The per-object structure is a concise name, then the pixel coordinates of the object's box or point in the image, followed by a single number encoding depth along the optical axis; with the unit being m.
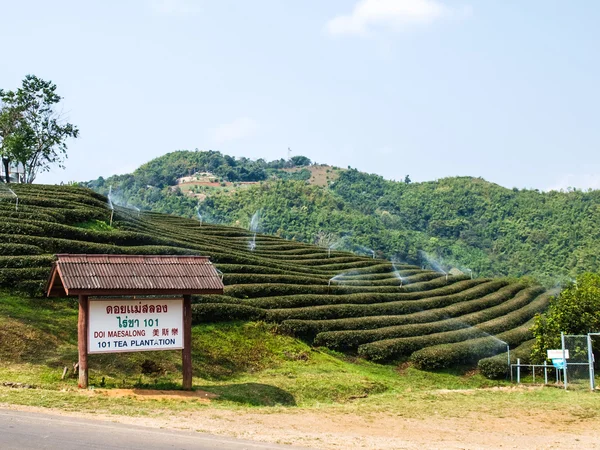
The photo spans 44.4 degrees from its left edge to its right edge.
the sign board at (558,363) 26.75
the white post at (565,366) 24.28
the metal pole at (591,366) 23.94
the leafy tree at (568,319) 31.02
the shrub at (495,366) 33.28
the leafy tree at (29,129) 50.41
